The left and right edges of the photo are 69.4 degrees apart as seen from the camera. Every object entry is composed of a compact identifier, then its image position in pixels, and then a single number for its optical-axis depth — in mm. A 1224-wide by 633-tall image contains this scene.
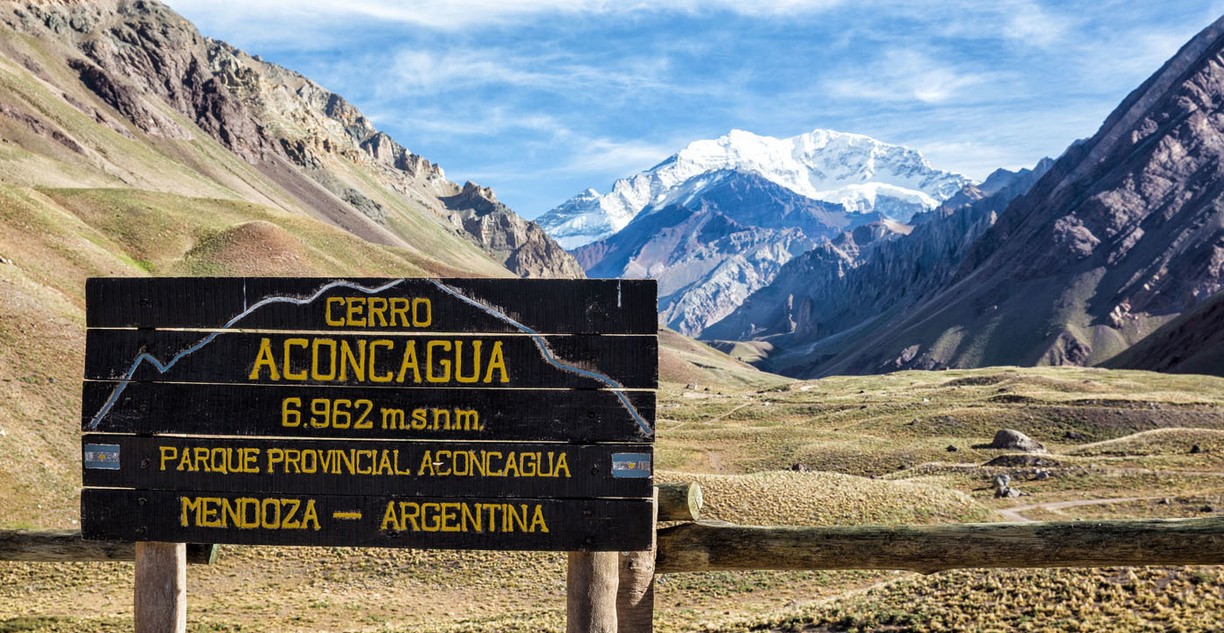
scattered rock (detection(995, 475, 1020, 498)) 45062
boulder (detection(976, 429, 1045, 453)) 61656
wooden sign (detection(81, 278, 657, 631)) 7848
